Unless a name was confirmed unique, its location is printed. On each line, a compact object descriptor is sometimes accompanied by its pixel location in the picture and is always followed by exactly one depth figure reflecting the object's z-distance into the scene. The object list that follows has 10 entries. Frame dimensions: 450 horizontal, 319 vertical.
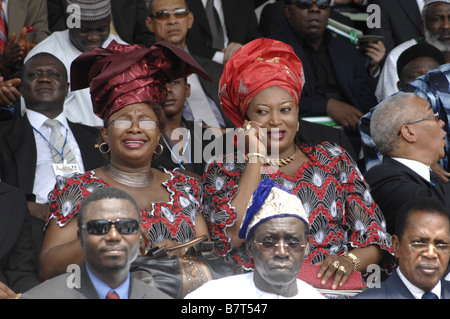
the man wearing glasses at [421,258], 8.05
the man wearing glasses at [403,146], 10.20
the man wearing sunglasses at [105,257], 6.93
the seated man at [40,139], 10.97
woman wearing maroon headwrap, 8.80
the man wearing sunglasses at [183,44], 13.18
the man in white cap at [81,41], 12.74
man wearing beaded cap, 7.25
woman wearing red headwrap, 9.20
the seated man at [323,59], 13.53
